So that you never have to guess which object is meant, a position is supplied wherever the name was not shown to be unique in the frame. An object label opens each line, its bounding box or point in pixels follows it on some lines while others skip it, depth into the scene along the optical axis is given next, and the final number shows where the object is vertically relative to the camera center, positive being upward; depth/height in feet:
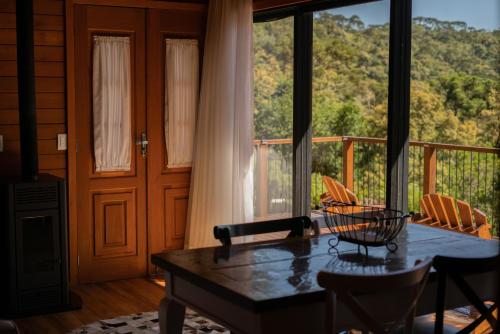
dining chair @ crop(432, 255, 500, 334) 8.39 -1.69
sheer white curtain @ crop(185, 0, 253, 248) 18.45 +0.29
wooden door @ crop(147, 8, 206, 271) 18.98 -0.54
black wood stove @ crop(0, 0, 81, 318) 15.20 -2.10
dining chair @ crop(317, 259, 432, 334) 7.66 -1.86
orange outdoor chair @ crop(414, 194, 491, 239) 15.02 -1.85
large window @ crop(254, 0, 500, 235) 13.83 +0.69
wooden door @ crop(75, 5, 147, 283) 18.03 -1.37
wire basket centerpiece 9.82 -1.49
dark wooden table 7.91 -1.80
